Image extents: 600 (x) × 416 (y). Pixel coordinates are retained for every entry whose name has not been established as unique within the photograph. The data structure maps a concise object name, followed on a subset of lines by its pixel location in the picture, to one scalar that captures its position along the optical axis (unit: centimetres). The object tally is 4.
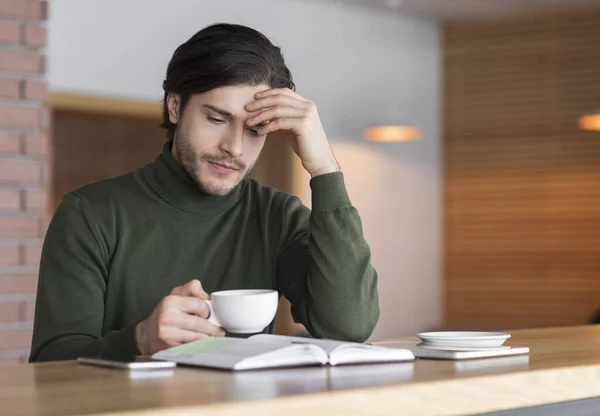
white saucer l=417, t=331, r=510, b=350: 316
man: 345
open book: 293
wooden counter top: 266
